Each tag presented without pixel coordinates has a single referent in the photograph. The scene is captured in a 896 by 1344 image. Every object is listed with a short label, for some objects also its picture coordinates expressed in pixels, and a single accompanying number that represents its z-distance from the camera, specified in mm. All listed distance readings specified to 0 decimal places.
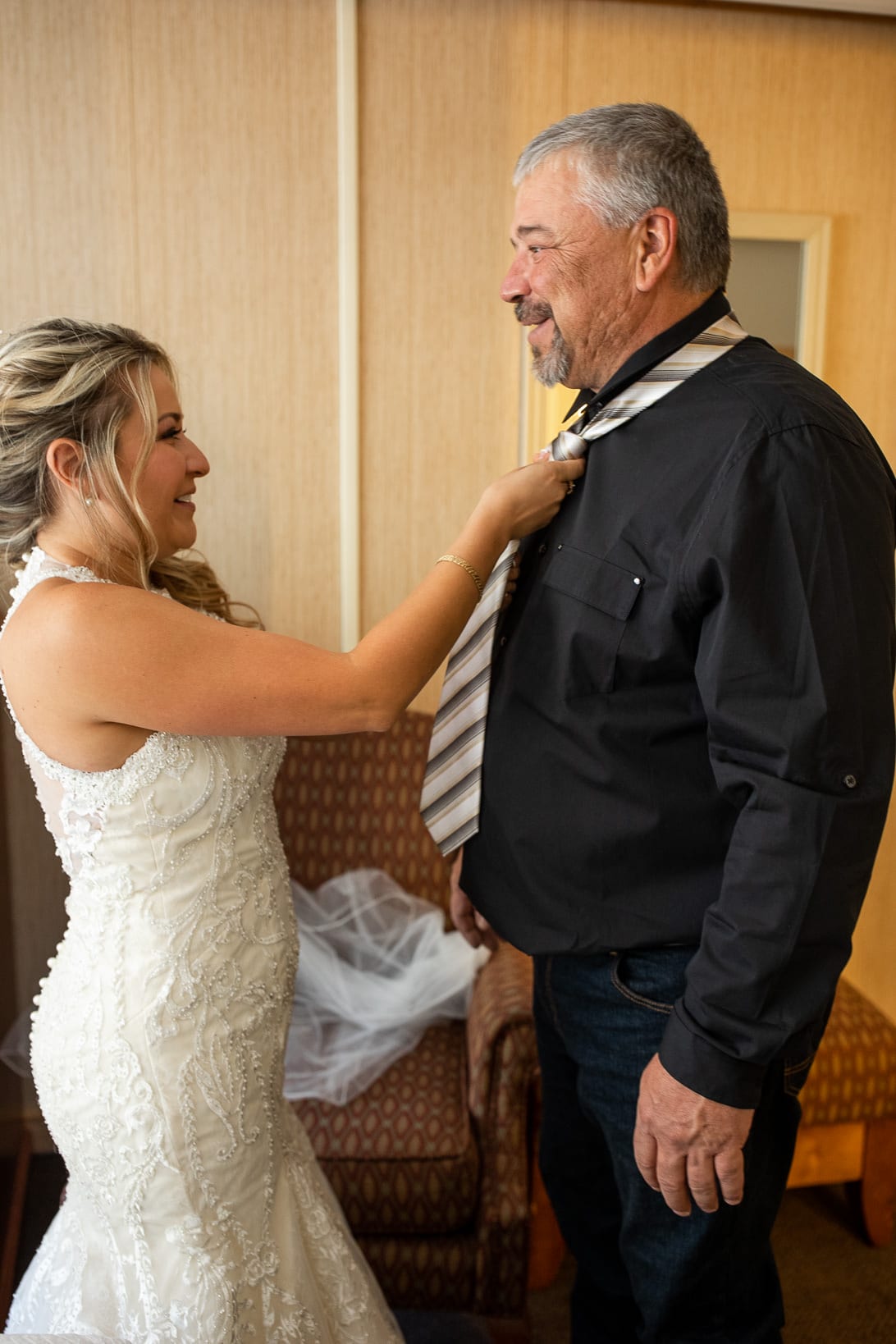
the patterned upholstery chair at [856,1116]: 2295
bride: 1299
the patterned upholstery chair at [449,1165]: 1964
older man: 1186
